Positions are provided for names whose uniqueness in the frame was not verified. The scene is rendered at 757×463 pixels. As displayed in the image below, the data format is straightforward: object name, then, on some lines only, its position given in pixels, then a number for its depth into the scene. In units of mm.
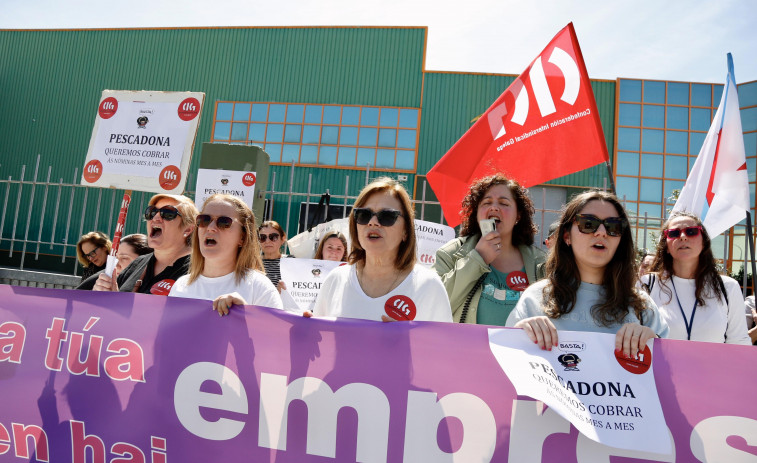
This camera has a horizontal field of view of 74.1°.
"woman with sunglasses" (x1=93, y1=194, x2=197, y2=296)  2912
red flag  3752
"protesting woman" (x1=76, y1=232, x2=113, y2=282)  5027
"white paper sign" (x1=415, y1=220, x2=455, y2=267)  5359
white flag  4035
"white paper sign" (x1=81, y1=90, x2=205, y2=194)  3773
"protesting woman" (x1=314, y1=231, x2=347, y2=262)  4969
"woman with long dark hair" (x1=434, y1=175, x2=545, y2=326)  2650
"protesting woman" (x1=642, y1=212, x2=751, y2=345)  2877
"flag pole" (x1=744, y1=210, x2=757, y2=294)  3504
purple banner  1854
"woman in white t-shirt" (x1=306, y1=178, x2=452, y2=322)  2240
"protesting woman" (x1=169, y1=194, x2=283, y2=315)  2492
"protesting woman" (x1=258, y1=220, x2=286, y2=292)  5012
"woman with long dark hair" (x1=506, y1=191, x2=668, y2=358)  2025
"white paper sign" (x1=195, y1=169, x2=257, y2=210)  5969
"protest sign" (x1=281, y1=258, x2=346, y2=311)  4637
